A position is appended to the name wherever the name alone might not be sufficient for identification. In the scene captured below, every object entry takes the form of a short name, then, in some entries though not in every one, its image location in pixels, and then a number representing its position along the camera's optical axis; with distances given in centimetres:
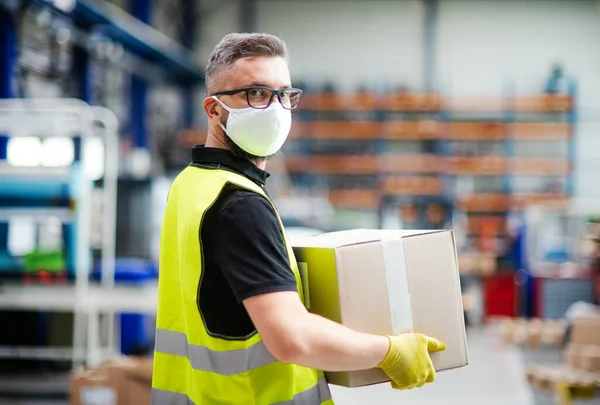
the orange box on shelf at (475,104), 1430
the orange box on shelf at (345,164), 1441
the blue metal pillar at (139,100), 1134
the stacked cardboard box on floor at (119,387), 439
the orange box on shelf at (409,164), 1430
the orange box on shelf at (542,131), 1427
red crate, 1142
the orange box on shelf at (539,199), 1386
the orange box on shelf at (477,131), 1430
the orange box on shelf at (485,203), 1404
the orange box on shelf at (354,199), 1412
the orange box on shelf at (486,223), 1383
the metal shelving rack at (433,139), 1416
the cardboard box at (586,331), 484
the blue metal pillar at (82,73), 851
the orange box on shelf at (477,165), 1410
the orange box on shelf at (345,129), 1460
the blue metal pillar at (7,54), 710
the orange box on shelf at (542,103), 1420
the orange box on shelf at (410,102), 1436
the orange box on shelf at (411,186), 1419
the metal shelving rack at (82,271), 548
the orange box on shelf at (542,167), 1416
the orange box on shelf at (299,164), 1463
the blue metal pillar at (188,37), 1616
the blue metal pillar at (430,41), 1584
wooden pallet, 439
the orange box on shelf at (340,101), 1451
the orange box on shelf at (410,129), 1437
